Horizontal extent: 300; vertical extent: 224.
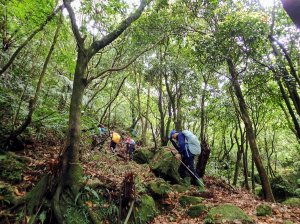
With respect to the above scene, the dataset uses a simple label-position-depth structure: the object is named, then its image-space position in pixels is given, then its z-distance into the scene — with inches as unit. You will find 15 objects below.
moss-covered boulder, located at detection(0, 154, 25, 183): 185.0
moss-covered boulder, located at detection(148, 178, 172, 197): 231.6
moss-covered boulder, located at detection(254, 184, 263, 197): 553.1
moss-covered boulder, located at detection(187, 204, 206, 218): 208.4
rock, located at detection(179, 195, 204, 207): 230.7
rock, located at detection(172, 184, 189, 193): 263.9
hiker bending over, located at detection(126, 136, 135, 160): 454.8
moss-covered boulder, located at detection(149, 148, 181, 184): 292.7
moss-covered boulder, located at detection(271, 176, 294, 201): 526.6
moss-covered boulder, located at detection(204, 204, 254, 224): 182.5
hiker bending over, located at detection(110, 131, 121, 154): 446.7
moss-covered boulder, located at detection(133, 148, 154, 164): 438.7
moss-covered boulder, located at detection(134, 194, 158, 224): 188.2
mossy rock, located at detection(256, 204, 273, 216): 203.1
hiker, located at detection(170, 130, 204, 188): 281.4
